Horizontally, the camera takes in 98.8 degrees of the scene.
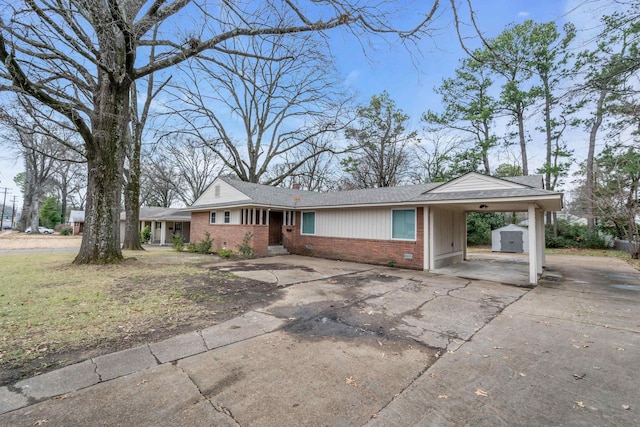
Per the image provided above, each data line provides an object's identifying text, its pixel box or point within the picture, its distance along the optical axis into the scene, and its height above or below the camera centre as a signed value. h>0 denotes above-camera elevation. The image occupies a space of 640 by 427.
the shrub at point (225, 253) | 13.14 -1.58
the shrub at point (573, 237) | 19.88 -1.16
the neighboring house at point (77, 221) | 37.50 -0.21
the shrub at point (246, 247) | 13.09 -1.29
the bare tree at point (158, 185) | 28.67 +4.58
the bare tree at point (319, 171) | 28.91 +5.58
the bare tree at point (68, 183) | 35.69 +5.81
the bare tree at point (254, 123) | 19.14 +8.04
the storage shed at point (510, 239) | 17.72 -1.18
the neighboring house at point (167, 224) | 23.06 -0.39
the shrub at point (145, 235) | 24.84 -1.38
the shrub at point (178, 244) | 16.54 -1.47
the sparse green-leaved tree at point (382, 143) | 23.52 +6.80
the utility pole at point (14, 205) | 57.15 +2.91
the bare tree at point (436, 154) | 23.22 +5.88
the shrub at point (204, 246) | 15.05 -1.47
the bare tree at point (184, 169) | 28.78 +6.01
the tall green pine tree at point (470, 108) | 21.67 +9.20
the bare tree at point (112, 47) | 3.89 +3.70
